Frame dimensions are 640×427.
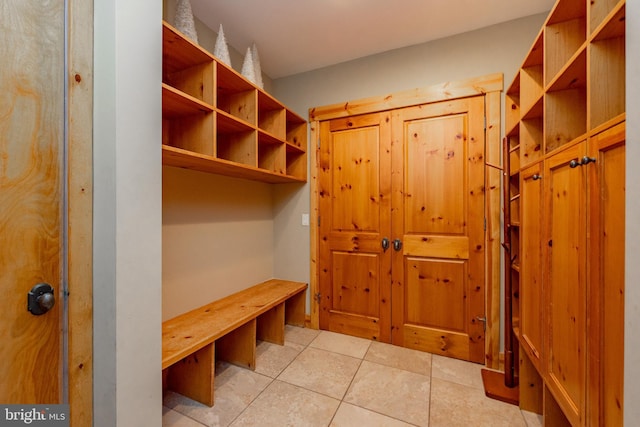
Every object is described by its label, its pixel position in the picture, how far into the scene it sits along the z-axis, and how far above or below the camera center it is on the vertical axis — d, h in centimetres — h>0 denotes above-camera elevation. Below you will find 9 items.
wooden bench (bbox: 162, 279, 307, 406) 147 -76
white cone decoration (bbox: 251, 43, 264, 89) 205 +127
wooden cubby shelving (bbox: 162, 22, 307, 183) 143 +67
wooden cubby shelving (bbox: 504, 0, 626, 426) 80 +2
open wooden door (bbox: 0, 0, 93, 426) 78 +3
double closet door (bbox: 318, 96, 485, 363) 203 -11
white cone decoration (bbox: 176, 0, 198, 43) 149 +121
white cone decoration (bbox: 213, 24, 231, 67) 173 +119
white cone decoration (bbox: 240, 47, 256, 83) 196 +120
